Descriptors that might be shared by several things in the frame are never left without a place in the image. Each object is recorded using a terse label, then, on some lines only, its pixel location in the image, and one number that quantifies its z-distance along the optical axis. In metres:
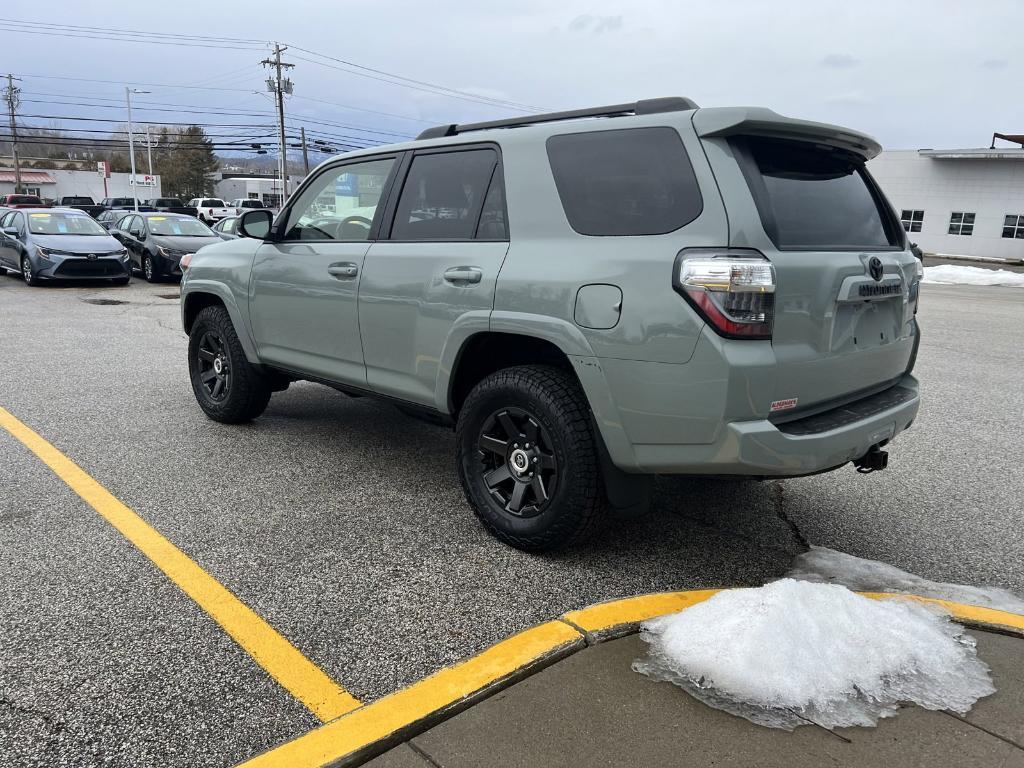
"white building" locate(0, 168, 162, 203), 72.75
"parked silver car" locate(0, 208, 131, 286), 14.68
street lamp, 51.29
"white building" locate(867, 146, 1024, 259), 36.09
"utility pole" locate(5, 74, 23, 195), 70.50
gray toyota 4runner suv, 2.81
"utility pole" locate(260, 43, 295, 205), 52.94
